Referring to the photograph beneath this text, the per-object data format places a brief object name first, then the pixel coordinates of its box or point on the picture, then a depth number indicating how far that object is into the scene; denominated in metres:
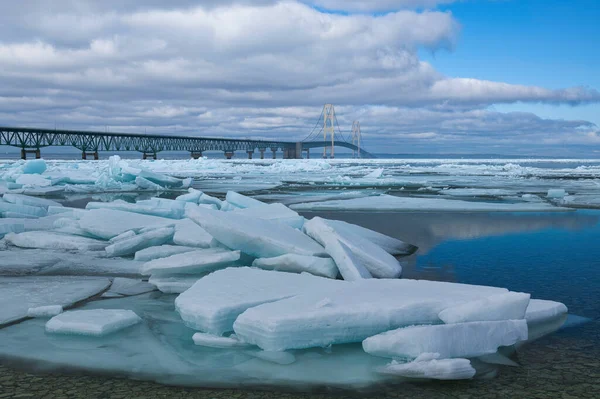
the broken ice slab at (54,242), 6.73
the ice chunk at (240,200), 9.19
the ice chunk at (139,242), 6.23
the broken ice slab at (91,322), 3.47
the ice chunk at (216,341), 3.26
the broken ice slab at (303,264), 4.80
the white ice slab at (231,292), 3.42
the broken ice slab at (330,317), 3.13
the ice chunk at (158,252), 5.89
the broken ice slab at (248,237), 4.94
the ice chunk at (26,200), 10.16
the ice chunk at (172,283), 4.68
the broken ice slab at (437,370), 2.81
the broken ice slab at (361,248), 5.10
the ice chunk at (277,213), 6.78
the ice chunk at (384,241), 6.48
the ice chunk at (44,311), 3.86
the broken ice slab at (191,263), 4.82
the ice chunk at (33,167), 21.19
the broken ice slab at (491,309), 3.26
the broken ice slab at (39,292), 4.03
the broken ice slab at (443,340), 2.96
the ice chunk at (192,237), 5.86
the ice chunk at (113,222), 7.08
